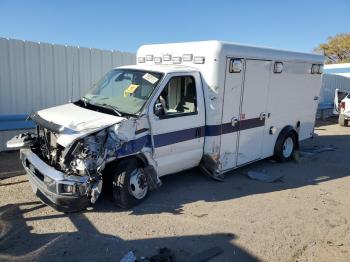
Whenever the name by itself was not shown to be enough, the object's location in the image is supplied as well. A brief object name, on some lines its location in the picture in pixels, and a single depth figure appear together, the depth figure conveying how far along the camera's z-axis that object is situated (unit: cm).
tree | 4969
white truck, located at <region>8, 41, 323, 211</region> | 513
